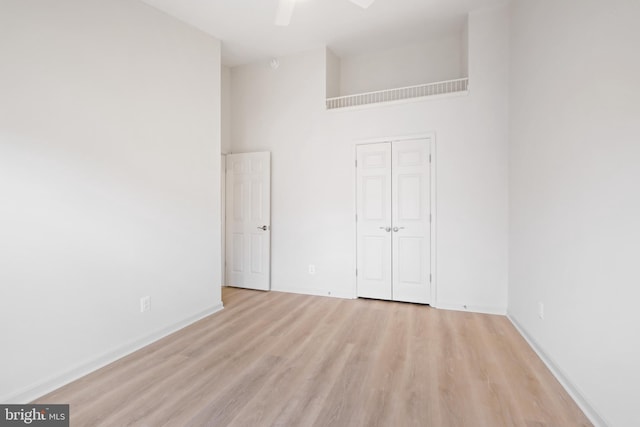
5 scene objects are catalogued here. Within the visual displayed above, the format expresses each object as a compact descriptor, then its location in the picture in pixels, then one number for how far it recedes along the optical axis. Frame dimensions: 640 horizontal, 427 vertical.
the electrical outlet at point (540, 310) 2.55
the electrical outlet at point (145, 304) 2.84
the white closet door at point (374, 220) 4.05
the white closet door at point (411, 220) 3.86
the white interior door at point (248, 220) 4.61
